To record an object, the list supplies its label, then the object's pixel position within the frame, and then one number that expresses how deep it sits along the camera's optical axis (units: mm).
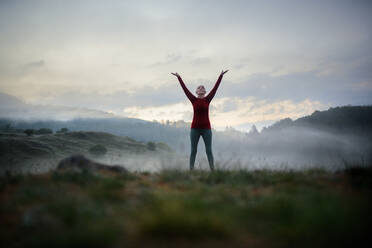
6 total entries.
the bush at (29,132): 63850
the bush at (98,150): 50094
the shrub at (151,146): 73762
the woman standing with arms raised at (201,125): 8305
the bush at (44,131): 73281
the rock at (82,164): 6125
